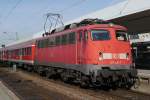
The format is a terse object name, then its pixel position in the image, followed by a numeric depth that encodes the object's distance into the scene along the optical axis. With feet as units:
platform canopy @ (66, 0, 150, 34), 45.79
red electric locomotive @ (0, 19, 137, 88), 32.28
